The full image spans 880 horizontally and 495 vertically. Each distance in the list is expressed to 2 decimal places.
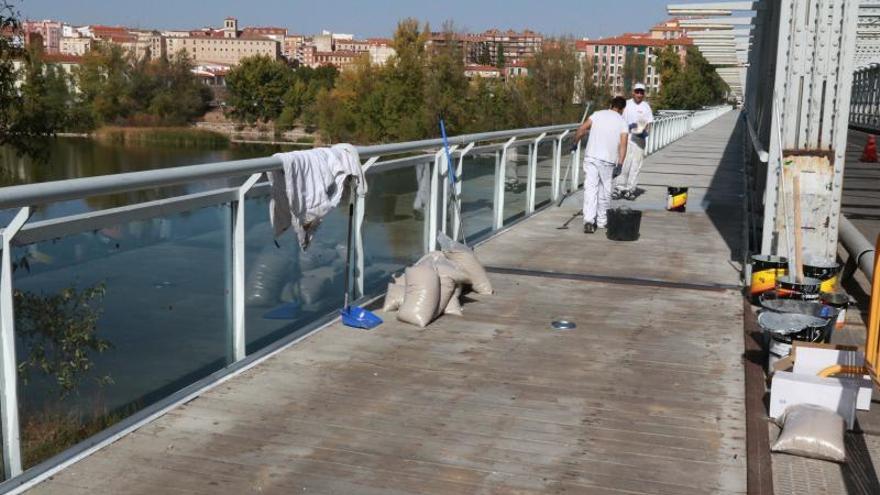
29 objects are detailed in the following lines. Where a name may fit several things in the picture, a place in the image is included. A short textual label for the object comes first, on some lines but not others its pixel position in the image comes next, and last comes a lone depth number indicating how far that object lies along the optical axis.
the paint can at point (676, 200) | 12.87
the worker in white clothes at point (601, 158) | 10.77
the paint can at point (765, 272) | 6.96
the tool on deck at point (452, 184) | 8.22
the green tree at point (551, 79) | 74.50
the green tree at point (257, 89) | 120.00
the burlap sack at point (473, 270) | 7.22
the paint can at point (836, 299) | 6.08
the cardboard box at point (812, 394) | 4.52
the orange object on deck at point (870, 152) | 25.64
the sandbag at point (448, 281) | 6.61
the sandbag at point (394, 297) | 6.62
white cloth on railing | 5.48
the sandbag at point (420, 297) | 6.28
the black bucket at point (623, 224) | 10.19
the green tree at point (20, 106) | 9.82
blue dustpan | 6.22
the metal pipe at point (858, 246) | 7.38
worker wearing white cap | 14.16
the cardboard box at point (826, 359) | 4.82
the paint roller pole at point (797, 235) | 6.47
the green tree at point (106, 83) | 94.00
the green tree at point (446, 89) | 83.06
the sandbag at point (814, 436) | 4.13
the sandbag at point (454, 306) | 6.61
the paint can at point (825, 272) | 6.84
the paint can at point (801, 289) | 6.08
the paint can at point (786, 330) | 5.22
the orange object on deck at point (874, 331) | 4.17
